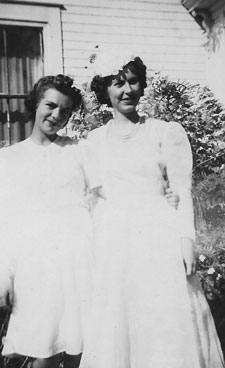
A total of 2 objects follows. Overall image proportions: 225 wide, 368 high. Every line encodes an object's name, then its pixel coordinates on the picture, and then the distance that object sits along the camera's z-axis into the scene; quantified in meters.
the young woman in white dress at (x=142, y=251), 2.38
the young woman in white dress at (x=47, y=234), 2.42
